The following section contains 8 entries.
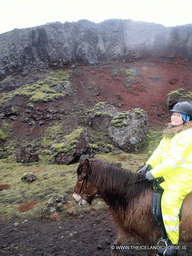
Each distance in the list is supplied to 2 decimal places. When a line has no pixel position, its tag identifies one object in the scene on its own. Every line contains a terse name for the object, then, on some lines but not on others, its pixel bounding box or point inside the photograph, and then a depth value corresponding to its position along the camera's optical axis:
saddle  2.15
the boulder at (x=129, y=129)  10.19
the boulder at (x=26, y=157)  9.48
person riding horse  1.96
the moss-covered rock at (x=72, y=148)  8.70
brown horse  2.37
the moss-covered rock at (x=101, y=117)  12.21
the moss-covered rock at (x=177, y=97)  17.16
